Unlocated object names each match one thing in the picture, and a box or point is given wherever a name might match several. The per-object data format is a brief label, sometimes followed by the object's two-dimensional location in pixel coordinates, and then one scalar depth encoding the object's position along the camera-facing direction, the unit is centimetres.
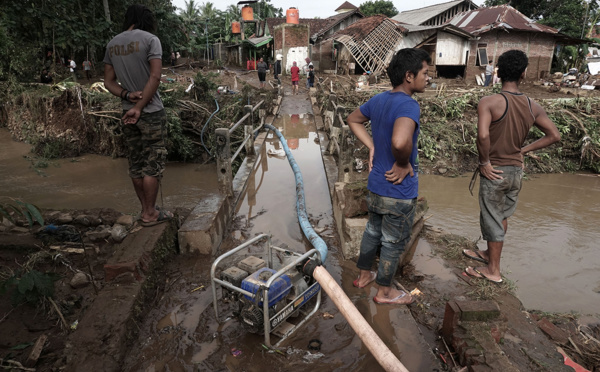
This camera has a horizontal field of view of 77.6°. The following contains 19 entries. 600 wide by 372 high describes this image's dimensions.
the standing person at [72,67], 1820
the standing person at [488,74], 2127
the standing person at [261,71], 1994
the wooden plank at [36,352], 233
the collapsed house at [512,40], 2297
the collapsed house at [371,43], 2442
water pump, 246
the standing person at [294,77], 1897
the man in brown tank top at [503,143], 321
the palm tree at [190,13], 4030
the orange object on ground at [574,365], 263
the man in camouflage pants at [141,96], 336
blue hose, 340
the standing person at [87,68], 1969
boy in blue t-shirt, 259
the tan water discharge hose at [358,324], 197
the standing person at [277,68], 2461
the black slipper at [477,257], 393
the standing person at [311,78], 2042
